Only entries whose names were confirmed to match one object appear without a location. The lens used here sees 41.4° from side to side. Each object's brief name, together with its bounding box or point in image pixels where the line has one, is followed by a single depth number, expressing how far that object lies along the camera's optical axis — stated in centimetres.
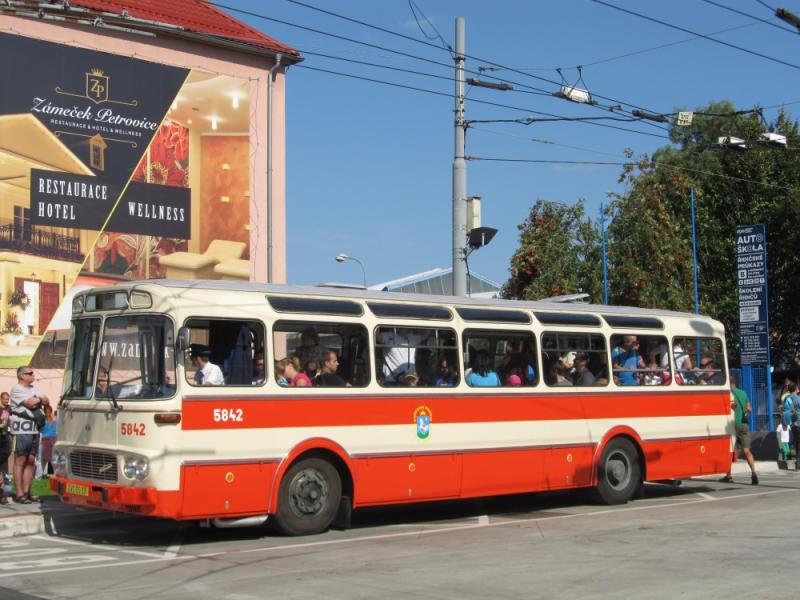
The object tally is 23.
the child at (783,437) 2373
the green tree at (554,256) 3738
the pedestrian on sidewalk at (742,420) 1858
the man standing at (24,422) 1466
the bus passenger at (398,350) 1335
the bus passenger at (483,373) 1430
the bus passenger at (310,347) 1269
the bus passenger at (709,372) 1753
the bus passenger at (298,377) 1252
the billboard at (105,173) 2088
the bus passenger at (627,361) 1620
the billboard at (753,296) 2619
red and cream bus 1146
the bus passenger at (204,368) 1158
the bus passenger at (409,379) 1353
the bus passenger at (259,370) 1209
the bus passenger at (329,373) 1275
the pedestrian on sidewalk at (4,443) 1515
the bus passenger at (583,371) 1570
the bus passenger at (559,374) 1532
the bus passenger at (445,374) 1392
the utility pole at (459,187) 1964
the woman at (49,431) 1748
